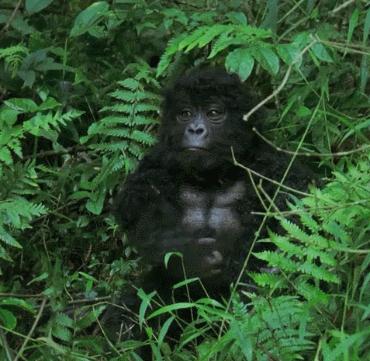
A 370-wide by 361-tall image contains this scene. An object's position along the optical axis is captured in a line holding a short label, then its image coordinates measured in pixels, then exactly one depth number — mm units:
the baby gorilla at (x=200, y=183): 12484
